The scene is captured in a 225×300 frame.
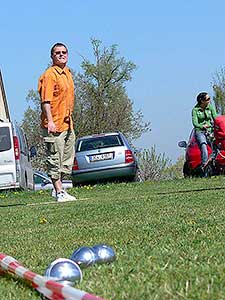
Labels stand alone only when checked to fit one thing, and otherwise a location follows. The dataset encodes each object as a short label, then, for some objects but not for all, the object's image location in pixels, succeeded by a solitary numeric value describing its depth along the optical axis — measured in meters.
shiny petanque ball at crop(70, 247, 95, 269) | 4.54
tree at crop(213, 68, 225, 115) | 44.84
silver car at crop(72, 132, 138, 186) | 22.25
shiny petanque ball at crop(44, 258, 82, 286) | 3.90
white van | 21.72
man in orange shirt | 11.37
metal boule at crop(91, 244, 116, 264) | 4.66
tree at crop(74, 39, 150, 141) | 55.81
